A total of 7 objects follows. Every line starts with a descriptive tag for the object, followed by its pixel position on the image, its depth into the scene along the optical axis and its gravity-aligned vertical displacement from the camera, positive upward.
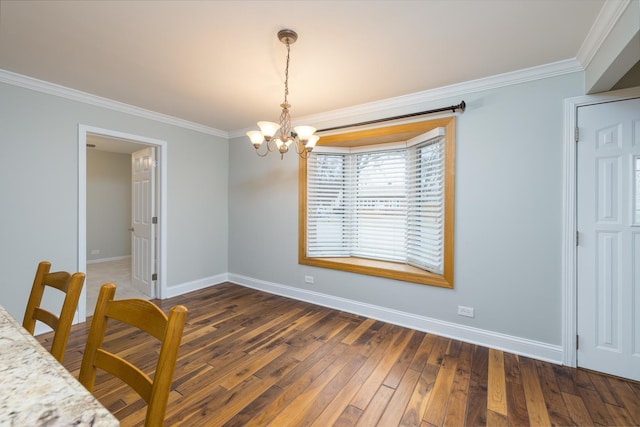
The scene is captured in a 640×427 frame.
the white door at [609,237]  2.04 -0.18
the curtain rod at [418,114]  2.60 +1.03
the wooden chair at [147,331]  0.79 -0.45
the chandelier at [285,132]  1.89 +0.62
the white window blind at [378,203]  3.05 +0.13
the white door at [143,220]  3.75 -0.12
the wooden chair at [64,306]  1.13 -0.42
